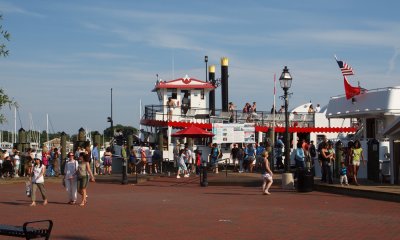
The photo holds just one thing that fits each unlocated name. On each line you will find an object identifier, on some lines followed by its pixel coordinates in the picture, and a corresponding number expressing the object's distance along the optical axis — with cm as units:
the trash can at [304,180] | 2178
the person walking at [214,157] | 3132
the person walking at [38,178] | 1862
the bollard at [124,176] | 2733
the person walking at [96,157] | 3247
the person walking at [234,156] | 3275
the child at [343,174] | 2192
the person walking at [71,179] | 1889
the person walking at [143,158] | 3353
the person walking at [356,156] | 2217
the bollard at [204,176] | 2520
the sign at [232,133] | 3272
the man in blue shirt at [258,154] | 3150
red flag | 2783
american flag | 2874
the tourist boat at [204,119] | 3722
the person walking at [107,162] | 3312
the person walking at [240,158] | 3177
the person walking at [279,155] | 3241
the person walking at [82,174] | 1881
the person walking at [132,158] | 3319
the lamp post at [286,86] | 2383
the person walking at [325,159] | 2269
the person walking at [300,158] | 2459
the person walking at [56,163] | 3191
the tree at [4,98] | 1264
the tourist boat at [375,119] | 2217
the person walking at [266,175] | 2108
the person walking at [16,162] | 3150
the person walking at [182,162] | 2962
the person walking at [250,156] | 3166
